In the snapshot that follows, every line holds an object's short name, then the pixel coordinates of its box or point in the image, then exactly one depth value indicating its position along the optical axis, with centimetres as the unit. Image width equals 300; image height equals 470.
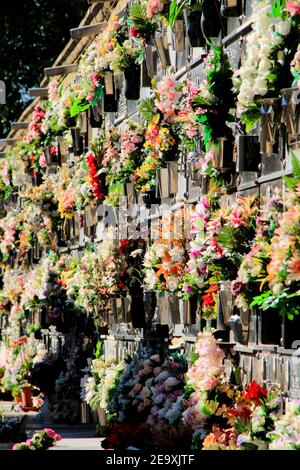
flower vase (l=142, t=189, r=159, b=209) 1102
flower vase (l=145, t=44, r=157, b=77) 1114
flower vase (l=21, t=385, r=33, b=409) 1680
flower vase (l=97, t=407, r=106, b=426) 1282
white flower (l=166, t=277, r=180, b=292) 967
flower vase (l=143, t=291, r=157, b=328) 1098
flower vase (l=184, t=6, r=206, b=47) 945
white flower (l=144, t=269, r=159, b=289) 1019
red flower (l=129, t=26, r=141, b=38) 1116
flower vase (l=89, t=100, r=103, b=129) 1342
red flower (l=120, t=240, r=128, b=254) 1177
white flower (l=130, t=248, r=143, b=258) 1126
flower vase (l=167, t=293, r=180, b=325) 1008
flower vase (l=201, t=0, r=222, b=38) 916
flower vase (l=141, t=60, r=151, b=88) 1142
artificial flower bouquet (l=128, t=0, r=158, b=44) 1105
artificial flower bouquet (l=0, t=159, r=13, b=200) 2083
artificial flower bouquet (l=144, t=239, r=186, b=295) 963
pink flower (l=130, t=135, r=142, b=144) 1142
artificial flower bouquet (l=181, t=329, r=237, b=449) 860
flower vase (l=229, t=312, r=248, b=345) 839
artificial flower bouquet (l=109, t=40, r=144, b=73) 1185
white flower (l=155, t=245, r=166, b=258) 990
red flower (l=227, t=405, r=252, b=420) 779
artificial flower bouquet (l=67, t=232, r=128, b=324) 1180
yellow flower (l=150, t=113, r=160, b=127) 1038
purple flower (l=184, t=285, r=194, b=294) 927
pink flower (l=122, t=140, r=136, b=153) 1147
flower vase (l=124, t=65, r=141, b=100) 1191
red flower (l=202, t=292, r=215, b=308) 904
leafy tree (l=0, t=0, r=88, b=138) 3123
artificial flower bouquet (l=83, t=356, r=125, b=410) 1169
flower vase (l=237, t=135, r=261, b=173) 815
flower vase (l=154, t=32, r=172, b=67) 1066
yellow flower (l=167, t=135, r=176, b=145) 1020
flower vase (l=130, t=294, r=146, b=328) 1141
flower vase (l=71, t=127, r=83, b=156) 1459
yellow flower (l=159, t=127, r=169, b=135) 1020
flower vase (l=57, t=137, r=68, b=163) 1586
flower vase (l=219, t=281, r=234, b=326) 851
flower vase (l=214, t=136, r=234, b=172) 862
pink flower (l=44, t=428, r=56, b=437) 1056
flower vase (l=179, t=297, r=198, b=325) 961
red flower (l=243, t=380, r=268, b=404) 787
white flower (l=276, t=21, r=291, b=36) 715
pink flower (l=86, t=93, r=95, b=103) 1335
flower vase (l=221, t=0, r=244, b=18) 855
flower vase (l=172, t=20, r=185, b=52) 1010
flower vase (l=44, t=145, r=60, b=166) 1655
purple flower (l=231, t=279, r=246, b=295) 781
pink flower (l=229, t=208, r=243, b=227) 802
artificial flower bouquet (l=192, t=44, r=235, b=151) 862
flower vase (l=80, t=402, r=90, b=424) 1467
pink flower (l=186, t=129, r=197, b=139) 951
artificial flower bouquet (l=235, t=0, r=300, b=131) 721
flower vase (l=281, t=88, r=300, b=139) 718
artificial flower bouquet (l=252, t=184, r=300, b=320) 672
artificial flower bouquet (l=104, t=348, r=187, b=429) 982
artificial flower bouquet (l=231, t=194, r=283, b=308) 741
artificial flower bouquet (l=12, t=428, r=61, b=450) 1020
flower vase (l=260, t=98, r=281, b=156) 752
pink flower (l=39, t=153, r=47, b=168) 1709
